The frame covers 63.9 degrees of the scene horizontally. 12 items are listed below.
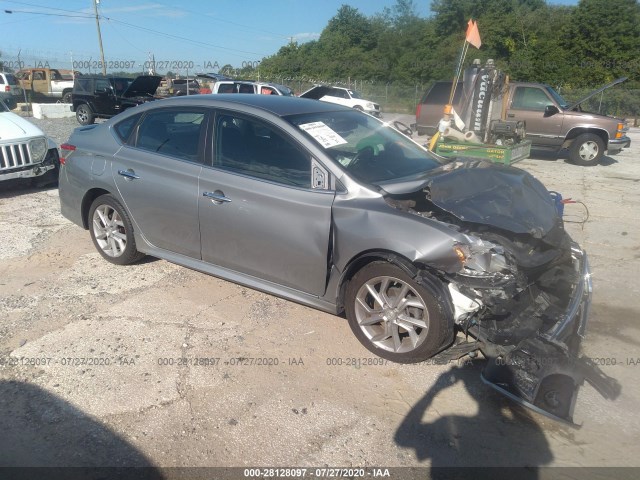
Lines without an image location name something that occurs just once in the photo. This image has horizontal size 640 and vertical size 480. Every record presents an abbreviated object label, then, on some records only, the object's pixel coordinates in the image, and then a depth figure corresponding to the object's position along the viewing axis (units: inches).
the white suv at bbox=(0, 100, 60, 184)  289.0
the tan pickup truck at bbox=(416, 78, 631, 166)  473.1
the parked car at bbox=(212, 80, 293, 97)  724.0
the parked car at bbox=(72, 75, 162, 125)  708.7
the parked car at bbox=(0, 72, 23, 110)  1042.1
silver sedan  127.0
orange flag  381.0
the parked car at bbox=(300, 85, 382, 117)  997.8
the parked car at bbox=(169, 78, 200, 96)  1152.7
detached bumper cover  116.2
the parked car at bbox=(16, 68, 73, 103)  1288.1
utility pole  1483.4
